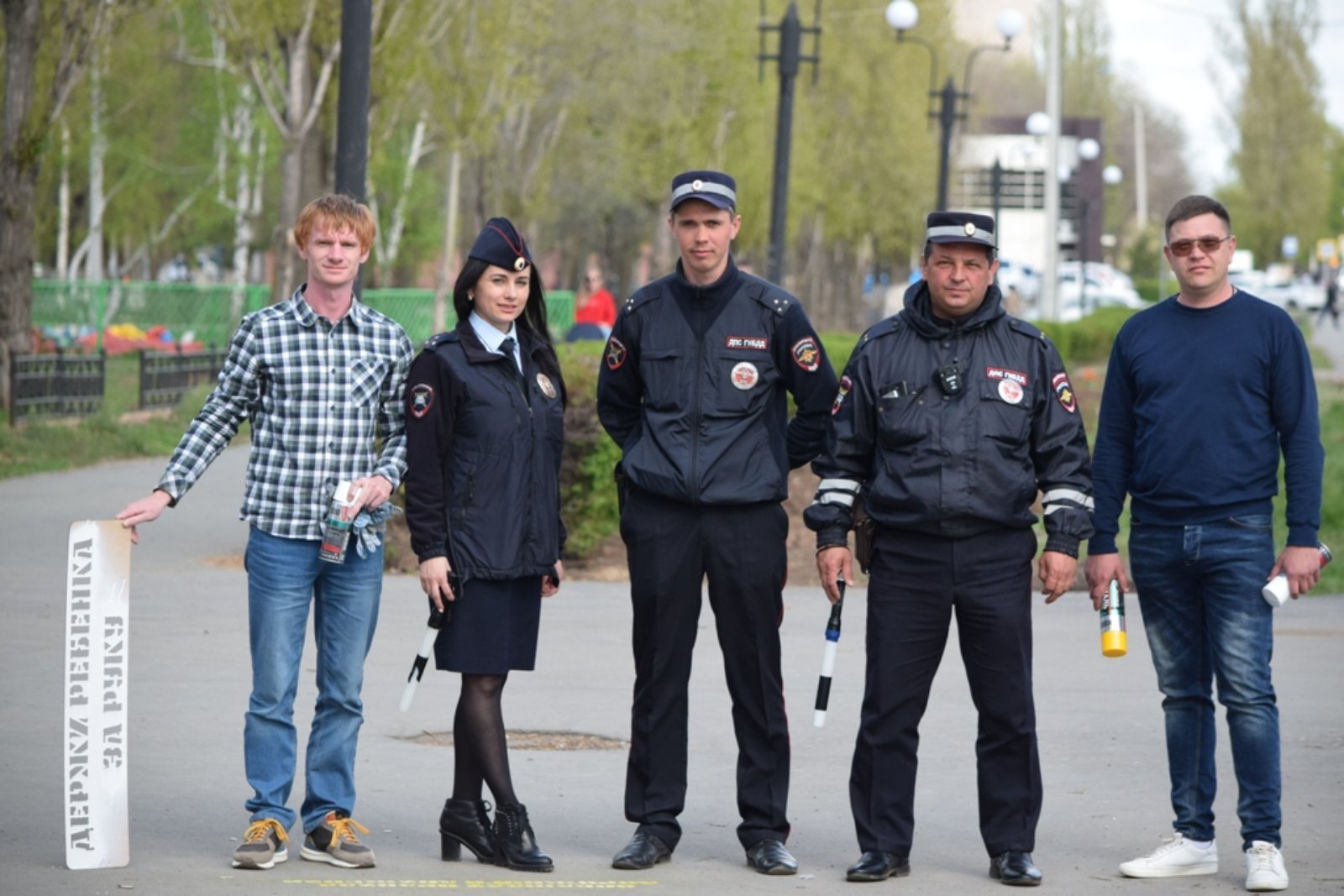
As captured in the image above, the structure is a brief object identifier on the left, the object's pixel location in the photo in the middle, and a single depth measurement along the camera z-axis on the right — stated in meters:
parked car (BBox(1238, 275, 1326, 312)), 85.35
